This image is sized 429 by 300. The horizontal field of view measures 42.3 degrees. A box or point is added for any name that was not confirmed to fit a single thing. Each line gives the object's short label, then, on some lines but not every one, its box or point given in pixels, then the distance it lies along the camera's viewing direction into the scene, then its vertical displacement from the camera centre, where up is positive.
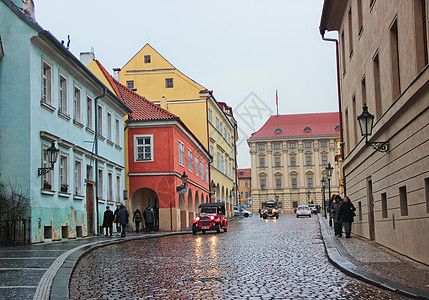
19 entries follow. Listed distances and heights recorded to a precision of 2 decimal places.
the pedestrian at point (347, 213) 21.45 -0.36
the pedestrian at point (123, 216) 26.22 -0.29
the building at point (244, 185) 162.57 +6.43
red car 30.09 -0.60
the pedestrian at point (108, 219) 26.61 -0.42
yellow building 52.50 +11.36
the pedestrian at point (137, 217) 31.89 -0.42
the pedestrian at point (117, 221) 28.00 -0.55
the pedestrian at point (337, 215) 22.48 -0.45
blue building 20.48 +3.46
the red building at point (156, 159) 37.19 +3.39
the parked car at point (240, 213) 72.43 -0.77
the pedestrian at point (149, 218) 32.78 -0.51
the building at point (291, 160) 117.56 +9.68
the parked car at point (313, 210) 81.69 -0.71
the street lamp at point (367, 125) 15.54 +2.19
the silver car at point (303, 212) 64.61 -0.77
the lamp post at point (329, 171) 34.87 +2.13
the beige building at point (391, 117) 12.13 +2.21
